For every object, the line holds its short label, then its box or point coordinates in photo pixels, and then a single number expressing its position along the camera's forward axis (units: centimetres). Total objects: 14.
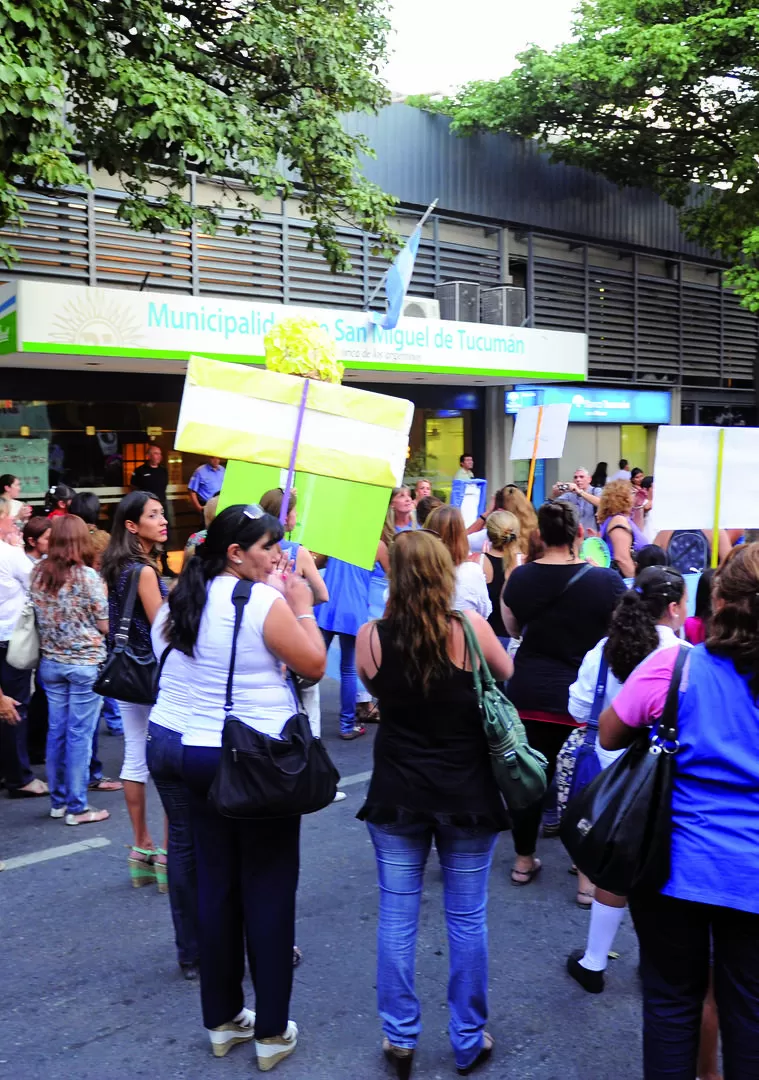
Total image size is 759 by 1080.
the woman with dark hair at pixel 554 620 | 506
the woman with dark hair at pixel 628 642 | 396
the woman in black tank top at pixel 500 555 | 698
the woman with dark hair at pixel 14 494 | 905
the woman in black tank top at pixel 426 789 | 351
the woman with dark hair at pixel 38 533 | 722
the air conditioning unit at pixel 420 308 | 1761
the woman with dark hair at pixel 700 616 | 488
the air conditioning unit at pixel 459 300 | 1878
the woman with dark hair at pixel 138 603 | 521
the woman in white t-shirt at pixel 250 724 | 349
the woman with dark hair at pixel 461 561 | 586
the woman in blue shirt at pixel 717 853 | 270
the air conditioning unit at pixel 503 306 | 1945
